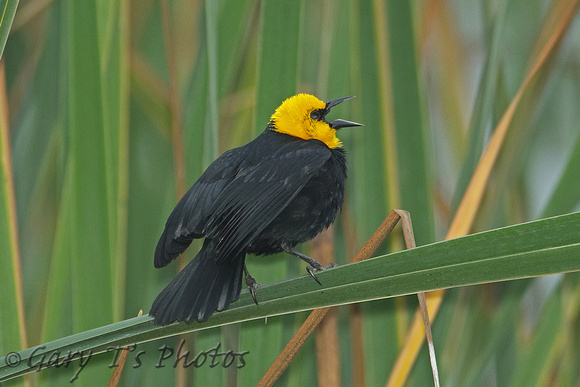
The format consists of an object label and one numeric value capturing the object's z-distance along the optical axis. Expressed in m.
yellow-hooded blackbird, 4.90
